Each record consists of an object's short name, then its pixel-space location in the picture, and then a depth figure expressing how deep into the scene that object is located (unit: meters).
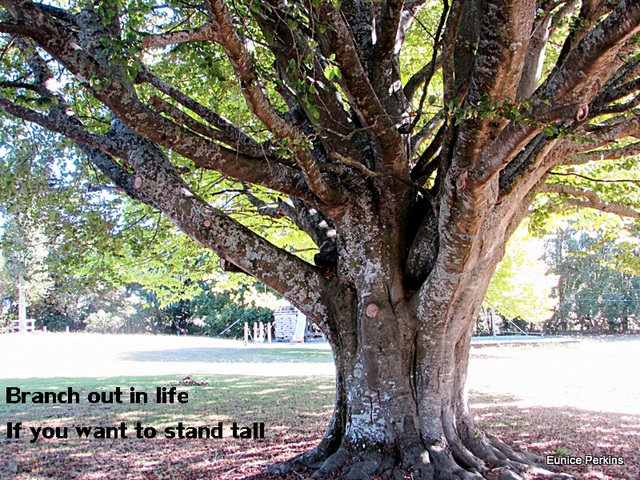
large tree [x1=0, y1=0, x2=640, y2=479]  3.68
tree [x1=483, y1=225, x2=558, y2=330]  20.41
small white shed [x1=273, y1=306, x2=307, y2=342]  41.25
